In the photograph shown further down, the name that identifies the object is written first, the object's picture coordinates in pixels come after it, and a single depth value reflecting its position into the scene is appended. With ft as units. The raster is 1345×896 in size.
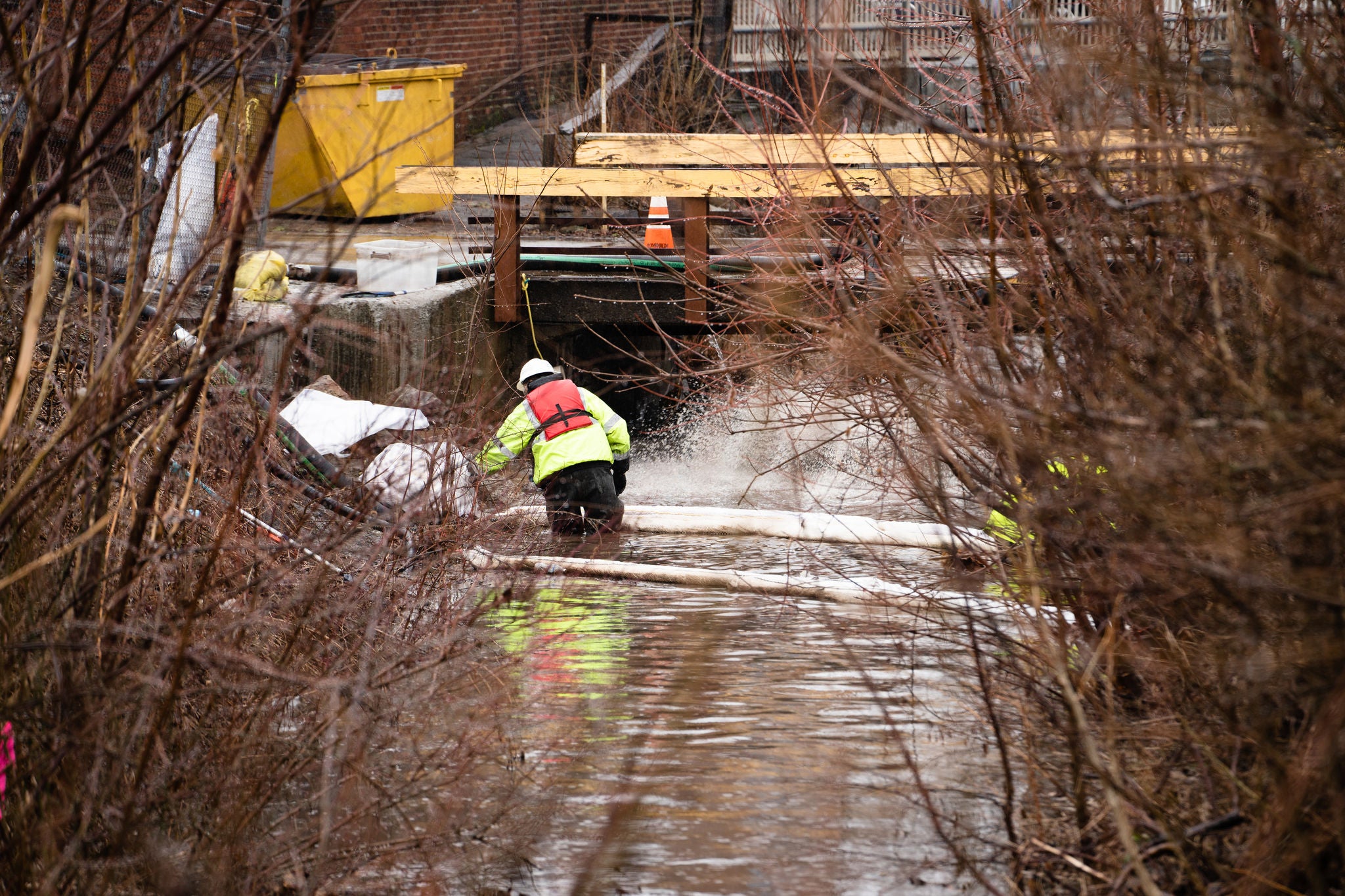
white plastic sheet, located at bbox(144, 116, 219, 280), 59.41
